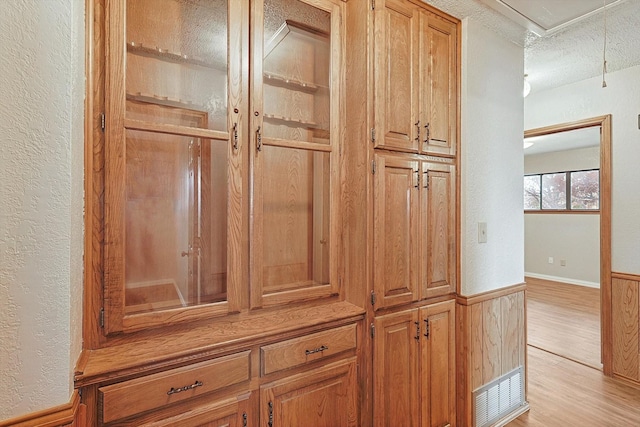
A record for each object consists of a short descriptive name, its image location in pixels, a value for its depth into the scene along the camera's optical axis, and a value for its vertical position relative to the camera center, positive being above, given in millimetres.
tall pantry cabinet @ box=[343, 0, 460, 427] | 1605 +71
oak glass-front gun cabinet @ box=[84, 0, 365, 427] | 1116 -18
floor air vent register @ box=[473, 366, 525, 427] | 1969 -1150
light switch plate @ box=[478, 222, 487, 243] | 2000 -113
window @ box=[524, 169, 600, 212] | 5574 +389
